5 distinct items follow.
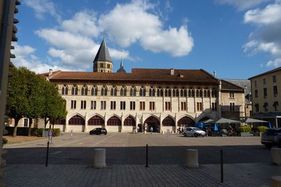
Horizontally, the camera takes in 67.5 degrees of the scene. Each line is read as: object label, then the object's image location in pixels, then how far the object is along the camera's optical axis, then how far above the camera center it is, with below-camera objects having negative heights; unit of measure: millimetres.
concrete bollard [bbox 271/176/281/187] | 3276 -984
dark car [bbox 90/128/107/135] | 38289 -2791
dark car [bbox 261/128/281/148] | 15234 -1381
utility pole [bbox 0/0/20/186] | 2822 +976
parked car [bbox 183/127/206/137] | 31928 -2242
